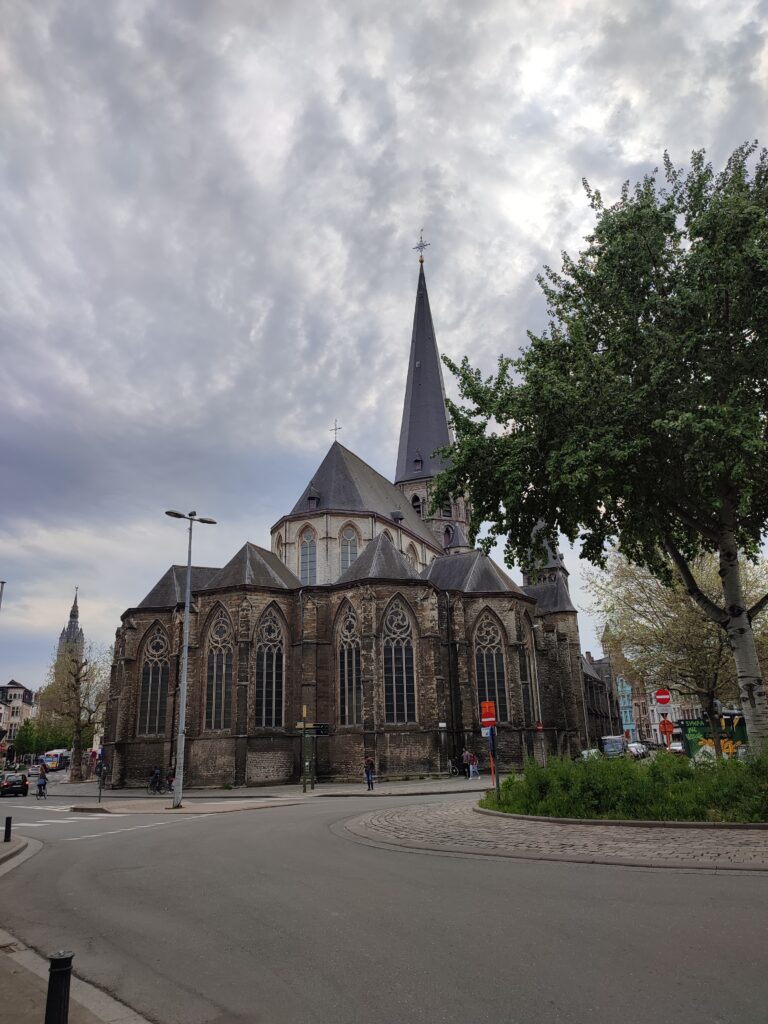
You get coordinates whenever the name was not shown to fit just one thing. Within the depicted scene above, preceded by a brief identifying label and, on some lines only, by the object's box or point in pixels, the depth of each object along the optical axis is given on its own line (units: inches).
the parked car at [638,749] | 1887.3
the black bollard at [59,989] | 142.4
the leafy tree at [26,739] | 3802.9
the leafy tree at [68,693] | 2463.1
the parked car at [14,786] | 1592.0
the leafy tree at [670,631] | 1222.3
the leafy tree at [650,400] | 577.3
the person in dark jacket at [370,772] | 1141.7
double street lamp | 989.8
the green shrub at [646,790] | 475.8
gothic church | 1411.2
